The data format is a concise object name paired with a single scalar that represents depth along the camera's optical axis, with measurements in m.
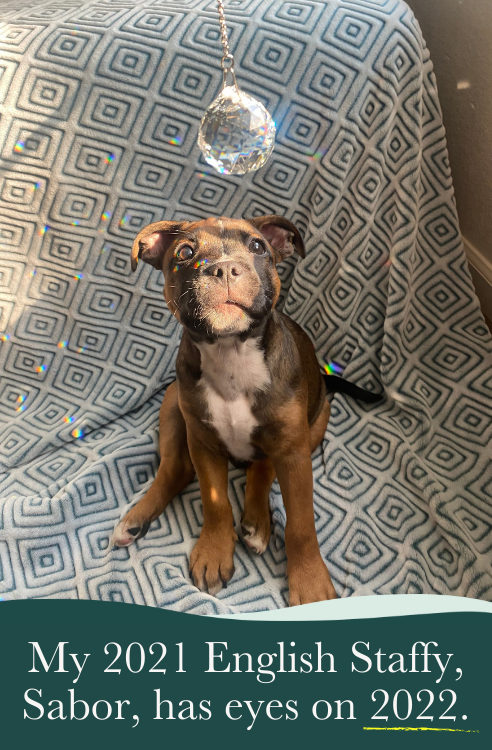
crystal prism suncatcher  0.43
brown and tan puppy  0.41
